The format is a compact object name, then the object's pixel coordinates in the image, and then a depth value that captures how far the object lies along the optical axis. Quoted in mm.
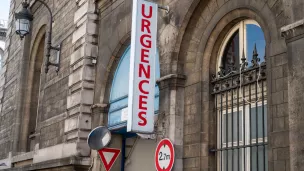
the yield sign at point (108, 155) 9461
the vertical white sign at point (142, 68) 8312
